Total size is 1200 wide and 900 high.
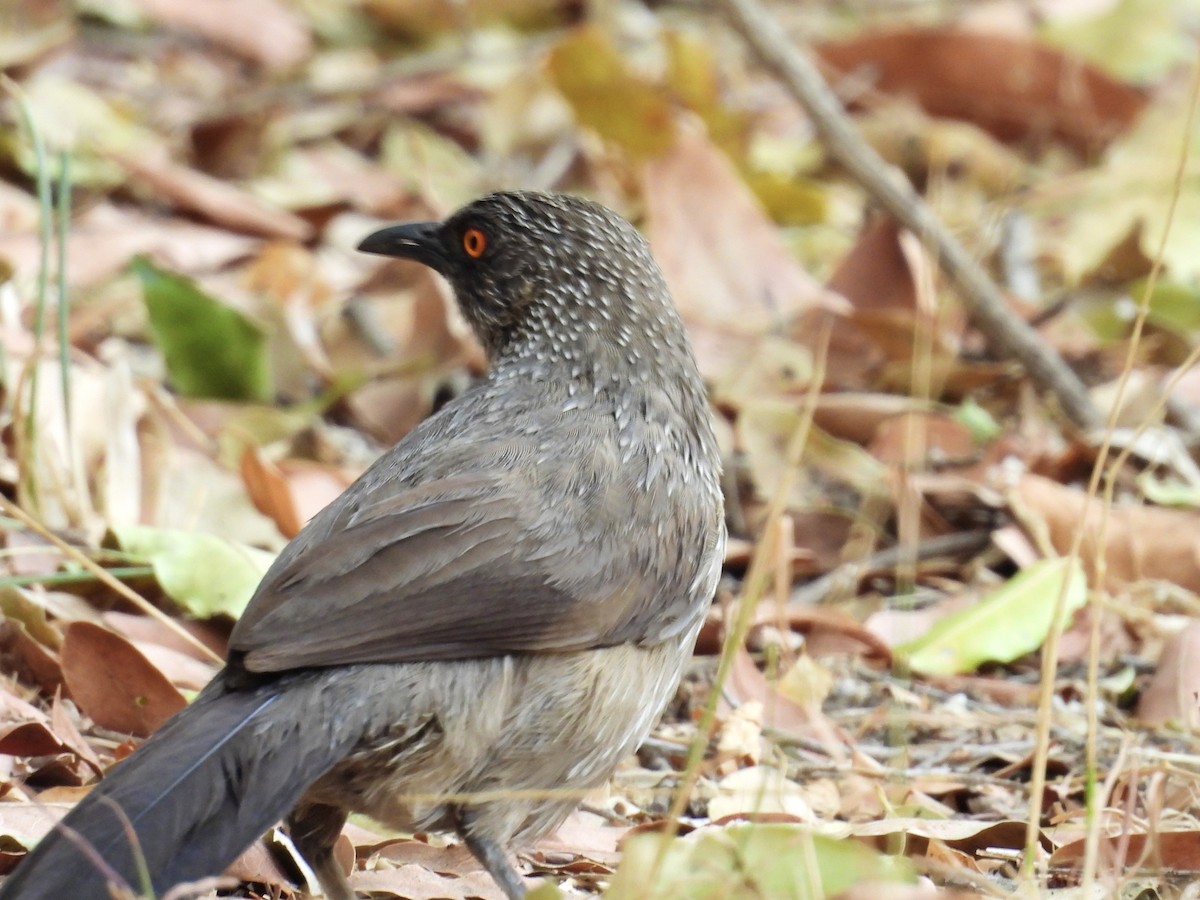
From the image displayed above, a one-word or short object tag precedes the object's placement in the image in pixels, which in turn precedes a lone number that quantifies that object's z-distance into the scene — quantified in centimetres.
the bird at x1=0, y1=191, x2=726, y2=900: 616
